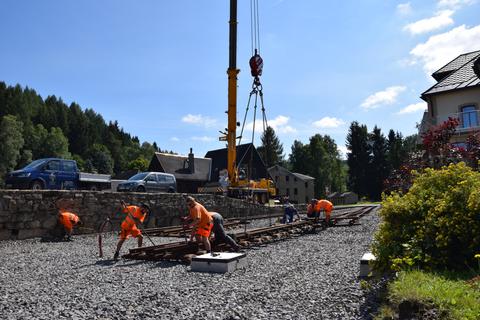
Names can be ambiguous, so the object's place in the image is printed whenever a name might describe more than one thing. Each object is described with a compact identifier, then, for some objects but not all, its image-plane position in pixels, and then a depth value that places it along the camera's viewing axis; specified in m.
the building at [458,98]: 30.62
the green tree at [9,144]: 70.38
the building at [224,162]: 52.96
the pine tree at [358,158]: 71.69
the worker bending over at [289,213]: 18.65
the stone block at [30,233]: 13.44
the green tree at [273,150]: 90.44
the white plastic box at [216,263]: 7.82
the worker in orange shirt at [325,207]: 16.88
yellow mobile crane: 22.09
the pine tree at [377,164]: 69.75
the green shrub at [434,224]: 5.00
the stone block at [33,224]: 13.57
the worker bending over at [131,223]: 10.03
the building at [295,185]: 77.75
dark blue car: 17.94
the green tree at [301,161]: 84.81
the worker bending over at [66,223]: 13.97
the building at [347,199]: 62.50
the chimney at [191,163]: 48.91
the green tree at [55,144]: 88.94
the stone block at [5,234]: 12.98
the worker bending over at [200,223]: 9.55
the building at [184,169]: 48.03
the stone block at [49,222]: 14.03
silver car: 22.42
